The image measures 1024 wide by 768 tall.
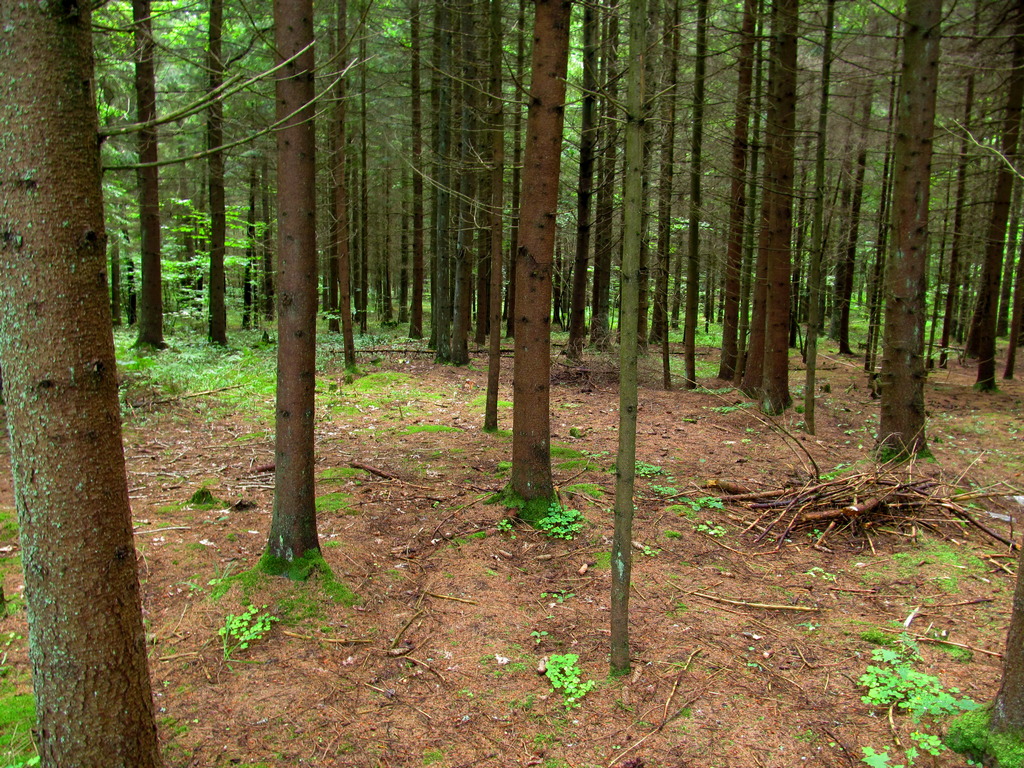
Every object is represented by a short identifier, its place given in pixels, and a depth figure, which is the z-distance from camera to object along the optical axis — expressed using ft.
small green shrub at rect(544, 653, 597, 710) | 11.78
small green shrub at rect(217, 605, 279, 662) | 12.92
